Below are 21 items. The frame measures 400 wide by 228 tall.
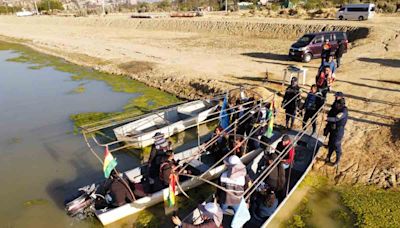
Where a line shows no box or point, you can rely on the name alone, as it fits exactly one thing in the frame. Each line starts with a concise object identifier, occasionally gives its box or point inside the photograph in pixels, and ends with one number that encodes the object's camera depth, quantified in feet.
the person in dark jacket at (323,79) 37.73
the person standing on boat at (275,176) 22.54
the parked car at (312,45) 64.08
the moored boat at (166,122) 37.73
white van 103.72
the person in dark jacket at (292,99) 34.50
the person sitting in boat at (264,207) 22.86
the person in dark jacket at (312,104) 33.42
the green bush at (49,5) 314.14
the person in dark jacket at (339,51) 54.04
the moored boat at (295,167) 21.38
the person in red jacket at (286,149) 24.94
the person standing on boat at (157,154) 25.63
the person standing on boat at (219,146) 32.22
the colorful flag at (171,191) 21.54
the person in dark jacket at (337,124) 27.81
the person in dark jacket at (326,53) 48.91
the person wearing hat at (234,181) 19.60
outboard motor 25.80
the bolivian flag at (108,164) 24.26
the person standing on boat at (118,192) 24.71
